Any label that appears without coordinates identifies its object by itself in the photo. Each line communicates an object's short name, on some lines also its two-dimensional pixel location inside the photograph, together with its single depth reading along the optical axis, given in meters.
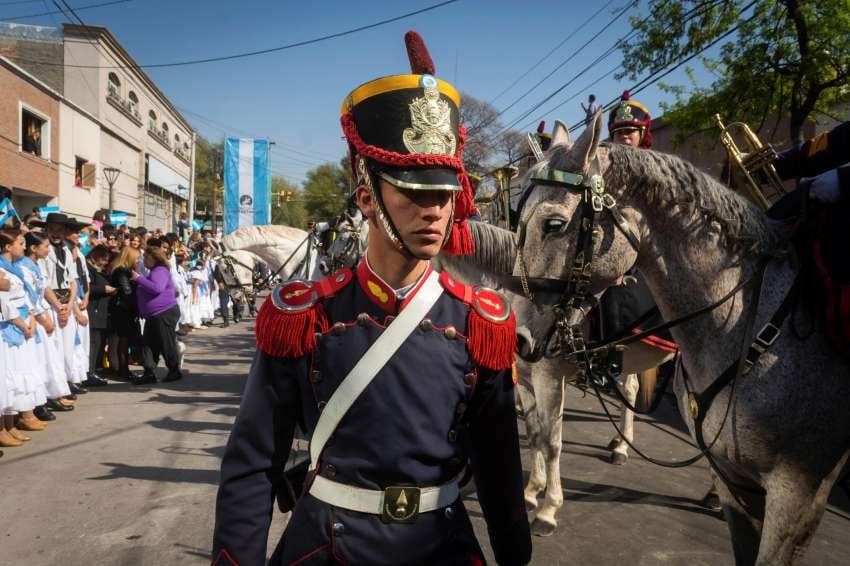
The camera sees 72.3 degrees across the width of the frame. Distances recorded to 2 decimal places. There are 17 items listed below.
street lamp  24.75
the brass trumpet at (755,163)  3.02
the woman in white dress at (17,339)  5.96
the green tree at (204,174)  65.78
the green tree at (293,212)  73.56
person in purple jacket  9.20
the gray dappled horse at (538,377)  4.22
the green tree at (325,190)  60.38
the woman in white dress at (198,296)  15.09
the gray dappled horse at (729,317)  2.25
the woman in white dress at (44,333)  6.59
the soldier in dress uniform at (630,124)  5.07
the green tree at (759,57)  9.54
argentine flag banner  21.08
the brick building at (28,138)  19.92
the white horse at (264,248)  8.68
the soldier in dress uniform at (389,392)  1.49
